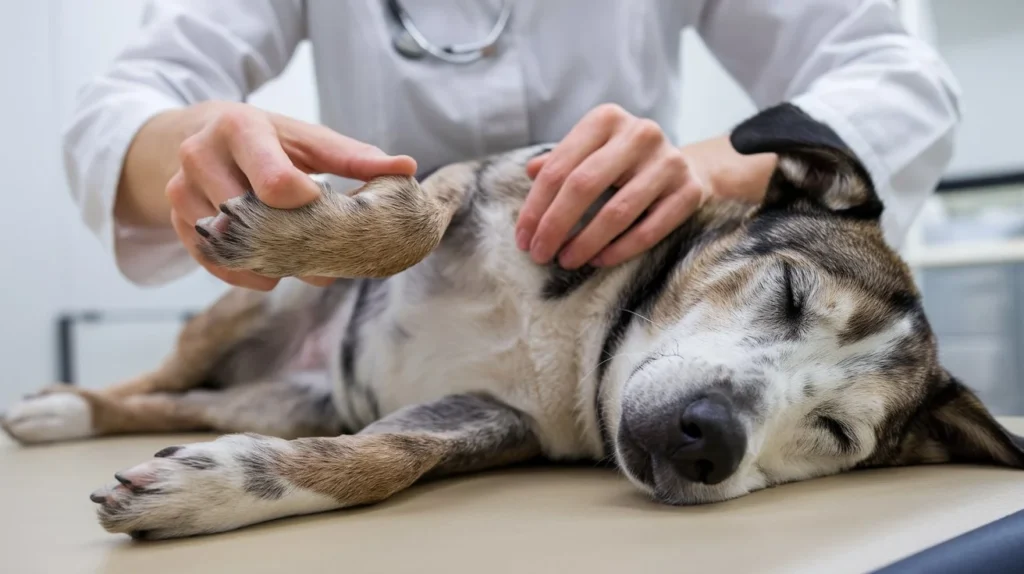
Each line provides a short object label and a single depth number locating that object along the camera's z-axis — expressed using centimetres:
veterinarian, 115
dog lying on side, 97
